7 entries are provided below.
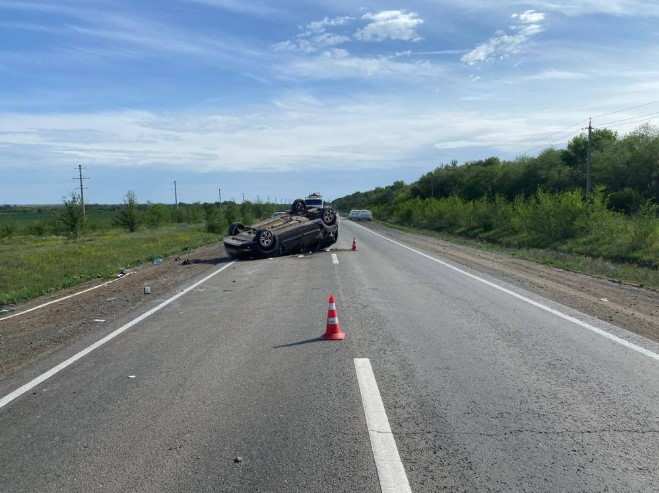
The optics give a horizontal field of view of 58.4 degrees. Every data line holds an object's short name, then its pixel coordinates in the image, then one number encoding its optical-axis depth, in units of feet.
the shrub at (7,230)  199.52
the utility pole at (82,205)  163.16
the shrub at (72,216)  155.43
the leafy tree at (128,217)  189.06
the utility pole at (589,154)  116.82
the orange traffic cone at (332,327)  25.58
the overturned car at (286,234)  69.67
